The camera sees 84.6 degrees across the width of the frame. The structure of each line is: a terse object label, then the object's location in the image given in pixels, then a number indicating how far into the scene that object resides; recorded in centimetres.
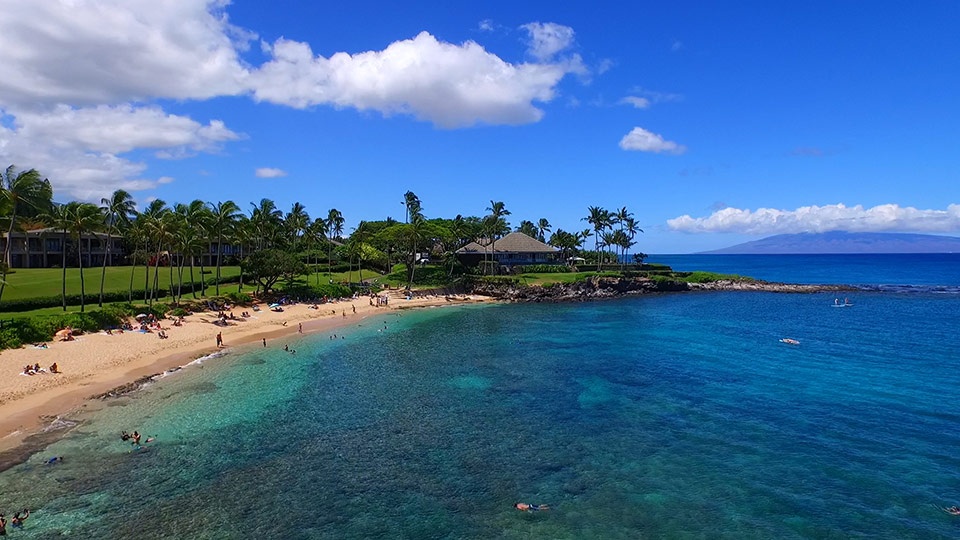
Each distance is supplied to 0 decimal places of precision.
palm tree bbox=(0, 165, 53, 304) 3812
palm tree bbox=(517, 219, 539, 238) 16388
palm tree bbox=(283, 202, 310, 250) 9106
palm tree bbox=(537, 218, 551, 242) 16450
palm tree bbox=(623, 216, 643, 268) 12225
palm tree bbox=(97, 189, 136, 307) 5269
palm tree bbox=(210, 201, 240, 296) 6512
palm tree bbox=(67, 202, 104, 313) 4622
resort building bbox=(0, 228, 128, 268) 8812
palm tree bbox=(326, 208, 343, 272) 9375
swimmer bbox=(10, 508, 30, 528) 1787
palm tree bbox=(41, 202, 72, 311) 4540
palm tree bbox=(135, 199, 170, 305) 5284
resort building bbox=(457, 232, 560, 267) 10438
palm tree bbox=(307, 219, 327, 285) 8569
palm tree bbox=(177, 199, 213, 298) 6006
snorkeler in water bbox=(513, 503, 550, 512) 1906
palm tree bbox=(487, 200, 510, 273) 9869
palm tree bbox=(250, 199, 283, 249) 7762
